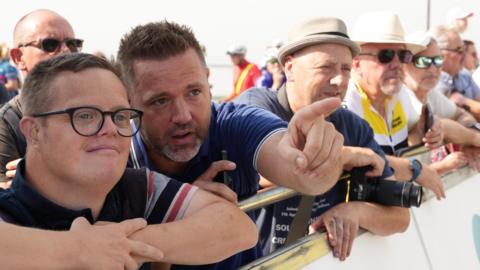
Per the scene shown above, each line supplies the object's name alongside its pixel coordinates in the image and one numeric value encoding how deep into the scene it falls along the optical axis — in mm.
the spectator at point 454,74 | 6352
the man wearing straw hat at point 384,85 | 4141
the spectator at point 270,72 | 10453
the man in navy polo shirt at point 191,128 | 2133
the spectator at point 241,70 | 11914
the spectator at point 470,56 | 8688
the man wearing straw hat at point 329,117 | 2516
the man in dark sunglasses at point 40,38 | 3553
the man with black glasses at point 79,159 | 1576
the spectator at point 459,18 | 8781
